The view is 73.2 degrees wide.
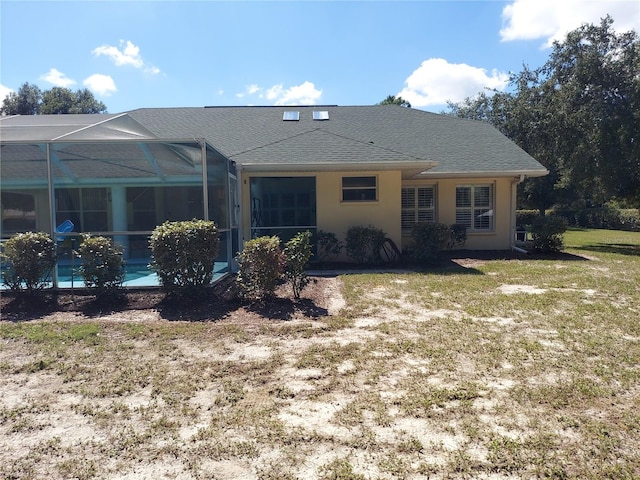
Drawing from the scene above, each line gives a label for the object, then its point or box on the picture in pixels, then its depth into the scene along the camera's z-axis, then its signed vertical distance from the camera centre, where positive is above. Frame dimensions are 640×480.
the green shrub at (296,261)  7.20 -0.72
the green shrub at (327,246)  11.29 -0.76
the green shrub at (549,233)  13.00 -0.58
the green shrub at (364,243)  11.09 -0.69
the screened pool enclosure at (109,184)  8.00 +0.93
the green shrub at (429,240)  11.30 -0.64
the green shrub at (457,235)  13.35 -0.61
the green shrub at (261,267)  6.88 -0.78
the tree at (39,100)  32.72 +9.35
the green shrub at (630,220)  28.86 -0.49
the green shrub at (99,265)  7.07 -0.73
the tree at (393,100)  37.35 +10.14
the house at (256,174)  8.86 +1.15
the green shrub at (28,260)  6.98 -0.62
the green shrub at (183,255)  6.85 -0.57
